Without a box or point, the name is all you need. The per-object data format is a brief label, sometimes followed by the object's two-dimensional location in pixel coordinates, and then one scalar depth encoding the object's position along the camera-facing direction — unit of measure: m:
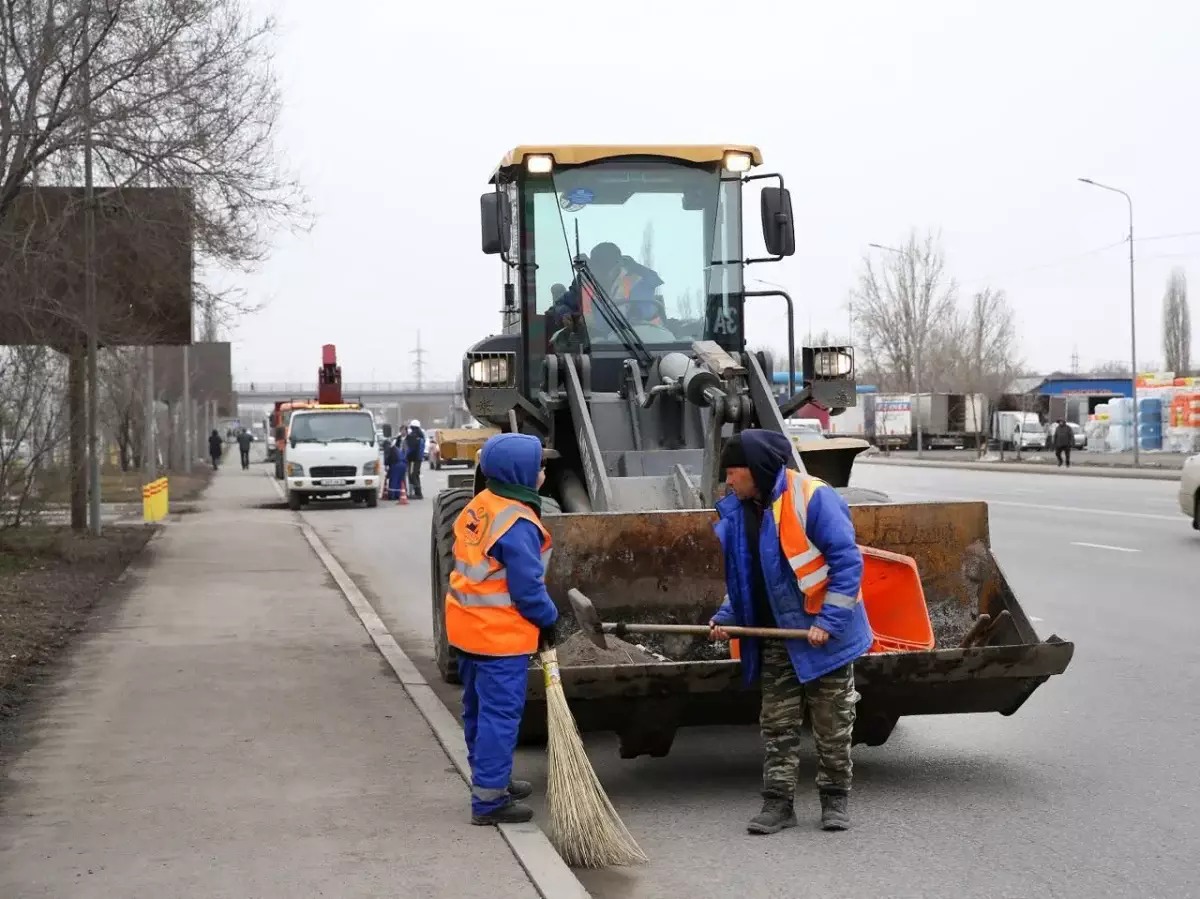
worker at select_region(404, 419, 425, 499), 36.56
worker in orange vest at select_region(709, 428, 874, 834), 6.18
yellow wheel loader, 7.91
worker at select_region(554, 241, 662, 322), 10.45
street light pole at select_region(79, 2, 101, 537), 16.91
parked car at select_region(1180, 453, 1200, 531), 18.56
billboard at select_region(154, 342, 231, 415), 50.56
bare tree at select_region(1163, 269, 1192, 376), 104.62
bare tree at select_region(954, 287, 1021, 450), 70.12
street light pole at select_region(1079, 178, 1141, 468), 42.23
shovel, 6.23
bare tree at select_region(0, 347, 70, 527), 18.23
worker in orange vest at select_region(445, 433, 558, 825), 6.30
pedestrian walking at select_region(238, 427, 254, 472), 60.78
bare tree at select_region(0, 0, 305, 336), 16.48
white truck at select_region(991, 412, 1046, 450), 67.06
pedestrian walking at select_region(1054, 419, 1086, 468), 46.09
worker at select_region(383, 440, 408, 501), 36.31
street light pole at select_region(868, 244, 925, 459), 64.68
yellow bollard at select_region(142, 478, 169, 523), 27.20
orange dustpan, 7.36
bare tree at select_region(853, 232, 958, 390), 87.00
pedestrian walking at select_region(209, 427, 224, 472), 63.18
